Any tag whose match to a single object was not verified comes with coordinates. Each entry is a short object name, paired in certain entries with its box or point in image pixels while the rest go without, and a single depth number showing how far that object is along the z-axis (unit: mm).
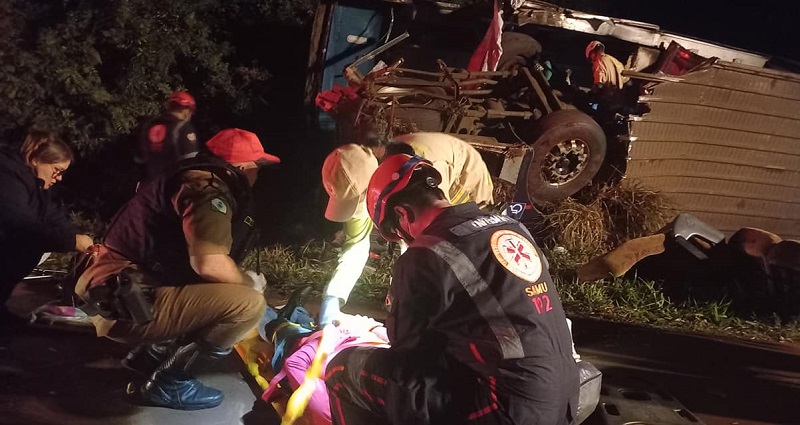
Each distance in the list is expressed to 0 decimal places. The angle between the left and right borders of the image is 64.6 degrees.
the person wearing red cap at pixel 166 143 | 3475
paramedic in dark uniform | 2367
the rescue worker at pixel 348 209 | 3572
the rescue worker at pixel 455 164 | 3953
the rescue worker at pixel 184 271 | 3127
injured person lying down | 3125
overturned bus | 6215
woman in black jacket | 3738
